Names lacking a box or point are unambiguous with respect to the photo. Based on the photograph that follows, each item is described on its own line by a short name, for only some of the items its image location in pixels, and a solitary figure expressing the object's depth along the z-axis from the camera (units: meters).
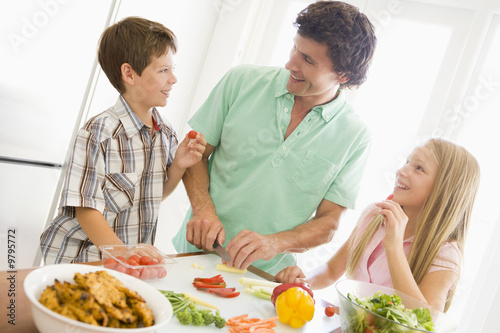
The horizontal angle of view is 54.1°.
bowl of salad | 1.06
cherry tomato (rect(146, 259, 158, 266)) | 1.18
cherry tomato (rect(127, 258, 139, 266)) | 1.14
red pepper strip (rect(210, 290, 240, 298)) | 1.26
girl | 1.71
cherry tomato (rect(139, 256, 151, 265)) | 1.17
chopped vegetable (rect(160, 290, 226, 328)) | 1.04
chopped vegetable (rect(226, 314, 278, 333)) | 1.08
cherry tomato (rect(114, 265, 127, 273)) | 1.10
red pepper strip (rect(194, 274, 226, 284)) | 1.29
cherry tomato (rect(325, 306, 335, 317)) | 1.33
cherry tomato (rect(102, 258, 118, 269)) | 1.11
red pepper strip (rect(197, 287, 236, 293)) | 1.26
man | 1.73
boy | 1.48
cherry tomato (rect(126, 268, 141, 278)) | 1.11
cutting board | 1.20
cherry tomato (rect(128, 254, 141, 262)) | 1.18
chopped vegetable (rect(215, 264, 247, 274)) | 1.46
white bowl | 0.74
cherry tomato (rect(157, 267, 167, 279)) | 1.21
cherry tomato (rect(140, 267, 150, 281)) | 1.16
